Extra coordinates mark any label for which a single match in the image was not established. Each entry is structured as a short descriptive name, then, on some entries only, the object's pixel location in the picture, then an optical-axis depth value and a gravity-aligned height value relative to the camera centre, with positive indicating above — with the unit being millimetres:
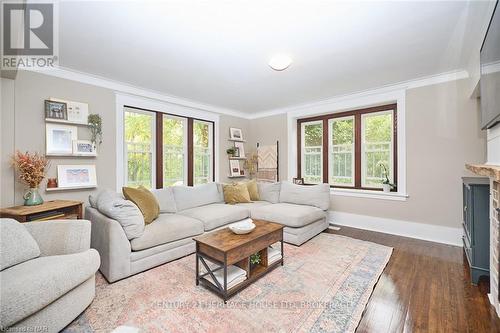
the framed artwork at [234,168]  5327 -20
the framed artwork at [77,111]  2996 +789
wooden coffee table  1949 -794
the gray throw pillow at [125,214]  2340 -498
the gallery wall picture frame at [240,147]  5464 +502
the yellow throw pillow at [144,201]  2769 -428
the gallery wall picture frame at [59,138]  2842 +400
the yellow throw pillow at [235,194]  4133 -504
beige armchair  1319 -717
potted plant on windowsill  3863 -344
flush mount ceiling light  2541 +1233
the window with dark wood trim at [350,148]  4023 +377
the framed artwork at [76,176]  2932 -105
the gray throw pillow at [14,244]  1608 -582
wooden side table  2289 -475
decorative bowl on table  2264 -627
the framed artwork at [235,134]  5301 +822
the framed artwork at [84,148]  3030 +286
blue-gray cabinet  2180 -641
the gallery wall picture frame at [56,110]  2830 +762
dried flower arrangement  2506 +16
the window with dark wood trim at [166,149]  3842 +365
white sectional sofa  2303 -720
